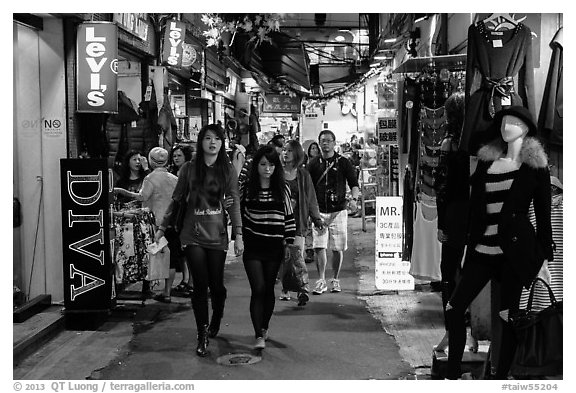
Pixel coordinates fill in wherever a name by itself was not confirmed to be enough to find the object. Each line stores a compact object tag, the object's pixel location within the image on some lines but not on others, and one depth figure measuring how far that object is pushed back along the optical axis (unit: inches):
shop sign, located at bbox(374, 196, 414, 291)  318.0
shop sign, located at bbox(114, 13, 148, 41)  324.5
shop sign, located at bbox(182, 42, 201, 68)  409.7
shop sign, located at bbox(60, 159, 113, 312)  251.8
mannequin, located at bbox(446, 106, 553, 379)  166.6
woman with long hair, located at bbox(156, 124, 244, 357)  227.6
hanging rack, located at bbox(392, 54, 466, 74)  267.7
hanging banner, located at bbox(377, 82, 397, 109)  366.3
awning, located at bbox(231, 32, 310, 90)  781.9
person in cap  295.4
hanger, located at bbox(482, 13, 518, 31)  212.4
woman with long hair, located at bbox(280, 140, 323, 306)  258.7
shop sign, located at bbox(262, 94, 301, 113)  952.9
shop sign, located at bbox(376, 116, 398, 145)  375.9
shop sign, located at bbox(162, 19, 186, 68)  387.5
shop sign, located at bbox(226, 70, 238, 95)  658.8
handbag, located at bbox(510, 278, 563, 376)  164.9
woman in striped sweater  231.9
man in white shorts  331.3
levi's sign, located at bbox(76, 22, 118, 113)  261.0
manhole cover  219.6
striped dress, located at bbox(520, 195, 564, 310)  181.5
